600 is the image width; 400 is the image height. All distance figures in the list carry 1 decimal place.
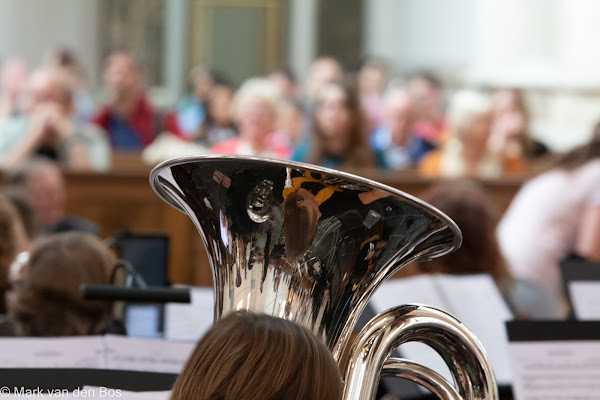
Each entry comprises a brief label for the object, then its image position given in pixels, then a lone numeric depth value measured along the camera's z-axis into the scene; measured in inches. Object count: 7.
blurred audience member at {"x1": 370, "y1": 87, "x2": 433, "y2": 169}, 553.7
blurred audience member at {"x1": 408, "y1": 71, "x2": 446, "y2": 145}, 594.3
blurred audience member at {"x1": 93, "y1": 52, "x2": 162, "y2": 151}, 558.4
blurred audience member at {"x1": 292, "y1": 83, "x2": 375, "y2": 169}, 480.9
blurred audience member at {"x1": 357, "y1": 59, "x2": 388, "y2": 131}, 742.1
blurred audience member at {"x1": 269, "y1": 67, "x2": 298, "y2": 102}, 736.3
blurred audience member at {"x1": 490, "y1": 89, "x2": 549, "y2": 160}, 538.1
